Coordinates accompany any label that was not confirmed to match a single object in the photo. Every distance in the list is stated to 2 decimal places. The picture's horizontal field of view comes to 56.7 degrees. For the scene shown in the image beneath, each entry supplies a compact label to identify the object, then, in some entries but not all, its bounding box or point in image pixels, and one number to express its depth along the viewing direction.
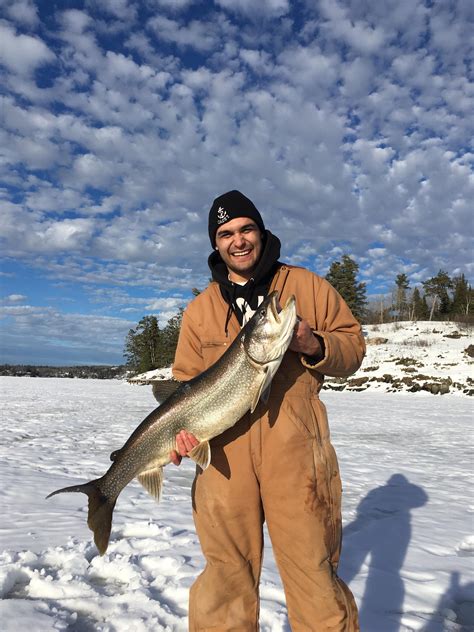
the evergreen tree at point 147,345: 59.94
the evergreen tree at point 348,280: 52.56
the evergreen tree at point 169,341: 55.28
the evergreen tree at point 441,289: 67.31
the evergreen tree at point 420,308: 70.75
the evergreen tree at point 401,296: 68.50
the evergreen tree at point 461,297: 64.75
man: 2.38
